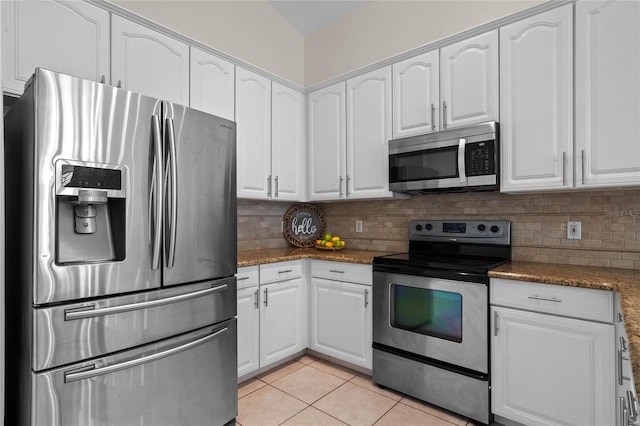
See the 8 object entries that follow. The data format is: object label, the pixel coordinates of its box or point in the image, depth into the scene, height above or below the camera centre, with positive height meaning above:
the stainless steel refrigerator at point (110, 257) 1.29 -0.19
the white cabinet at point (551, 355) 1.59 -0.70
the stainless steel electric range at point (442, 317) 1.92 -0.63
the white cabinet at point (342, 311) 2.44 -0.74
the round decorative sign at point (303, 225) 3.25 -0.12
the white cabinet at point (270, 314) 2.32 -0.73
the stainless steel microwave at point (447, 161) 2.11 +0.34
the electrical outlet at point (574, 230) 2.08 -0.11
